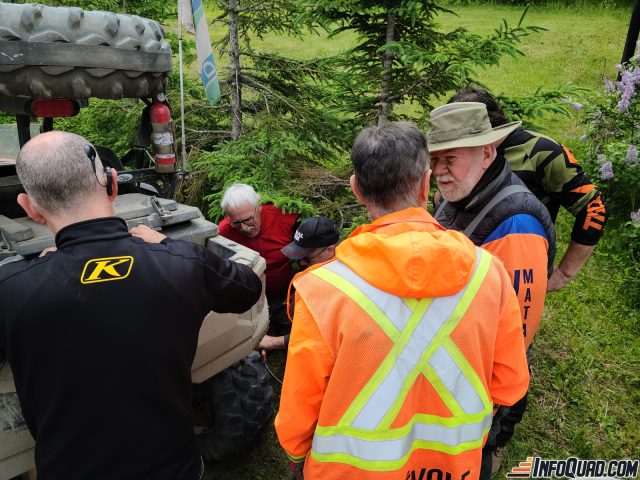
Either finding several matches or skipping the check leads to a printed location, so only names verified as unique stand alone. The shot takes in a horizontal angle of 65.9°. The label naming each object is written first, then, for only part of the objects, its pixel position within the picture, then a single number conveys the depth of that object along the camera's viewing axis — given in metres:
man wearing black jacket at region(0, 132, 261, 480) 1.55
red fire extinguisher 3.11
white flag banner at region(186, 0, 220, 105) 3.75
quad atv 2.12
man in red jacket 3.79
